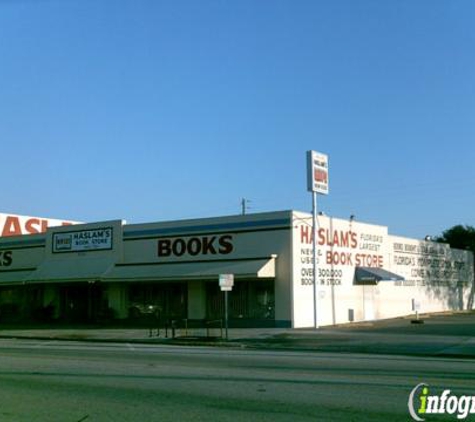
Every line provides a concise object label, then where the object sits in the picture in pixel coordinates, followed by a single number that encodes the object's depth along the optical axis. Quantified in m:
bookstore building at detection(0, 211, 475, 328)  34.12
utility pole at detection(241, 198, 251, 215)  70.44
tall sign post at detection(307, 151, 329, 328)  32.78
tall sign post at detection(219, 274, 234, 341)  27.92
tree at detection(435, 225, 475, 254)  70.44
